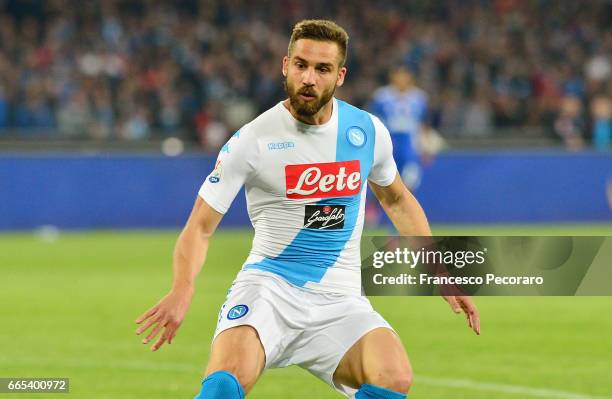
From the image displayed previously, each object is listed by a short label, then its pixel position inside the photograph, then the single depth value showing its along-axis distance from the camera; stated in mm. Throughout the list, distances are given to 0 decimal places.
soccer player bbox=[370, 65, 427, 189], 34187
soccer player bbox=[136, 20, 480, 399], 11070
